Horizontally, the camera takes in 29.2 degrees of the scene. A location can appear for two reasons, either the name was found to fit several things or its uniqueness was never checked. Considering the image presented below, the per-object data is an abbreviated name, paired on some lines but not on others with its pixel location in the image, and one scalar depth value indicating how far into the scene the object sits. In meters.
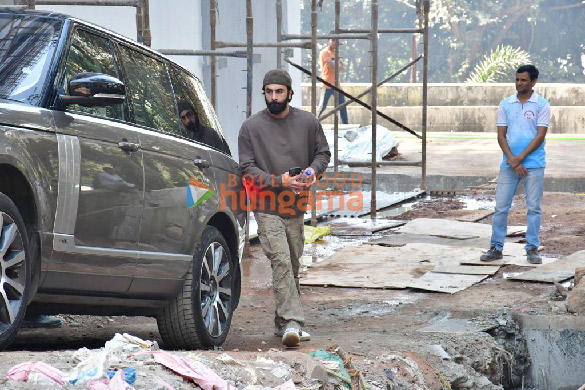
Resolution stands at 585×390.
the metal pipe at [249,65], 11.38
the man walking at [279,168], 7.41
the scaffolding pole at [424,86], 16.46
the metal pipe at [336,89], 14.52
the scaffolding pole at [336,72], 17.39
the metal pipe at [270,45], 12.99
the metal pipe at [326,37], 15.19
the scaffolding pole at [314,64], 12.57
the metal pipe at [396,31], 16.72
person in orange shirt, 26.08
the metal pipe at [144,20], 10.39
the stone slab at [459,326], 7.95
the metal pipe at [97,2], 9.96
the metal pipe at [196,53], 11.44
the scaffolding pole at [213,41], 12.62
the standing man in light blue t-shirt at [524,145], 10.66
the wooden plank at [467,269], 10.49
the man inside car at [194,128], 7.05
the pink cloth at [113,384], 4.50
